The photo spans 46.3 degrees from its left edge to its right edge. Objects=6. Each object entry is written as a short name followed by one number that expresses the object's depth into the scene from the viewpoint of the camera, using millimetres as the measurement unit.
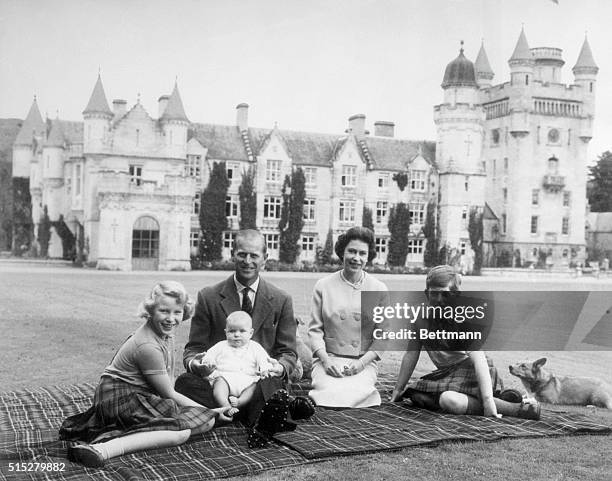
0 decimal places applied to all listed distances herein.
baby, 4418
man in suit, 4832
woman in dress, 4980
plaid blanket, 3609
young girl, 3948
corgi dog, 5647
